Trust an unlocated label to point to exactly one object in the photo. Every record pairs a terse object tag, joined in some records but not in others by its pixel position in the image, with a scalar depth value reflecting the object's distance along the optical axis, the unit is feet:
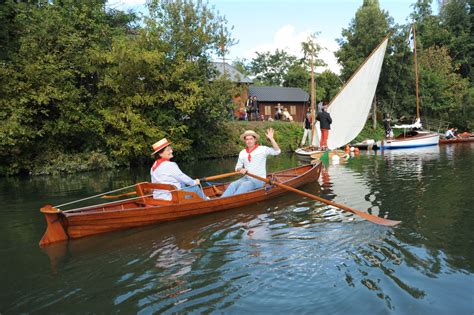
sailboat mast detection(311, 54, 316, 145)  66.80
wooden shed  141.51
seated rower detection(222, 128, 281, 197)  30.45
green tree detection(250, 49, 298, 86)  204.44
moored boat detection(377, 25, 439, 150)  94.17
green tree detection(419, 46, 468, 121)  134.21
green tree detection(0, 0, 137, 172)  66.13
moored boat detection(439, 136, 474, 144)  111.34
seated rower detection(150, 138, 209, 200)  26.35
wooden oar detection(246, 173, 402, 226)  25.12
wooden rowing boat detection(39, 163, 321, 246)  23.89
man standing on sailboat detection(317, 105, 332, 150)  62.69
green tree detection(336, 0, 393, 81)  121.08
